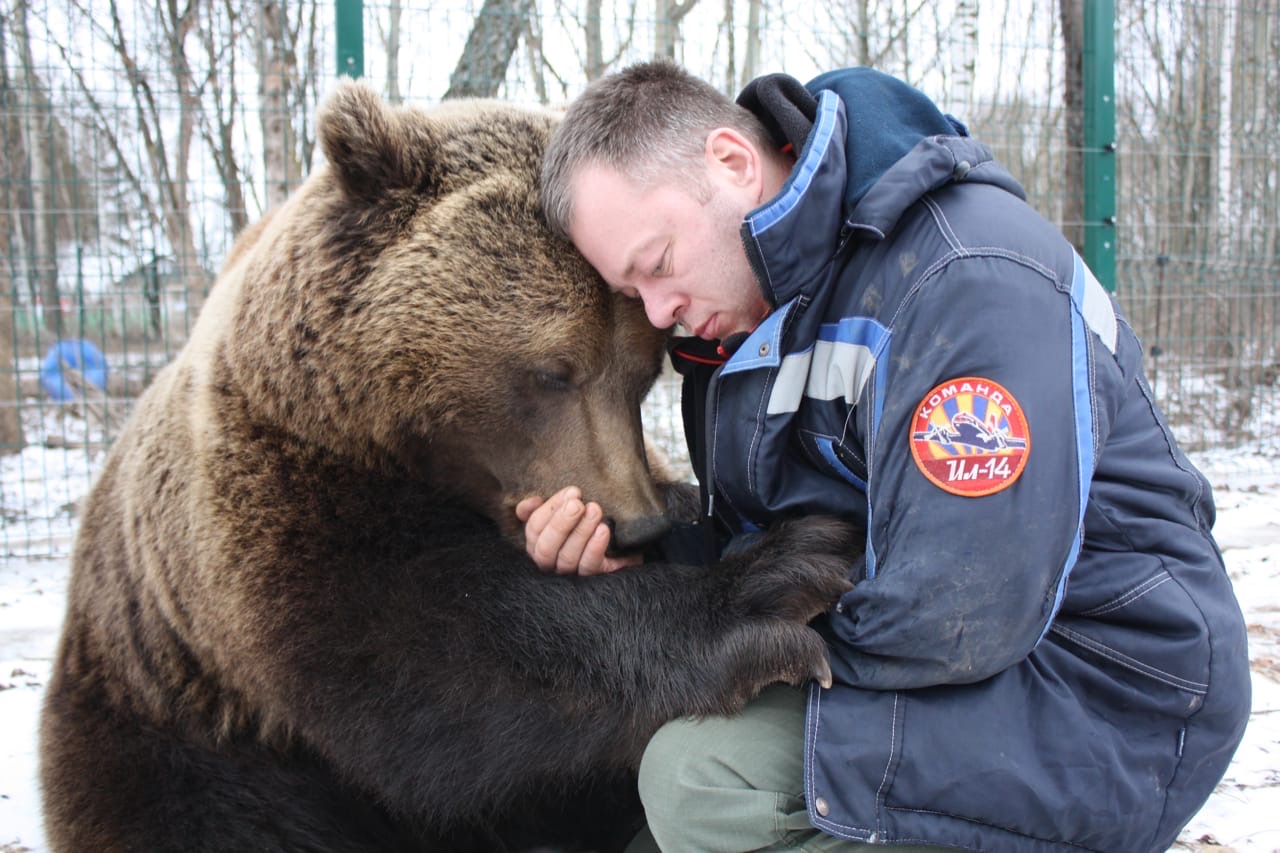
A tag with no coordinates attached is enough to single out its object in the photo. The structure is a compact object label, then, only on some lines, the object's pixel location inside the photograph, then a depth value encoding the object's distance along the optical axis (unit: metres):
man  2.00
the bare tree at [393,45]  6.41
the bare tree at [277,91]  6.67
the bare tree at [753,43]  7.22
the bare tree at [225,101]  6.91
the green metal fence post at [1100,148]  7.61
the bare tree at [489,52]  6.67
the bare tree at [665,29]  6.98
